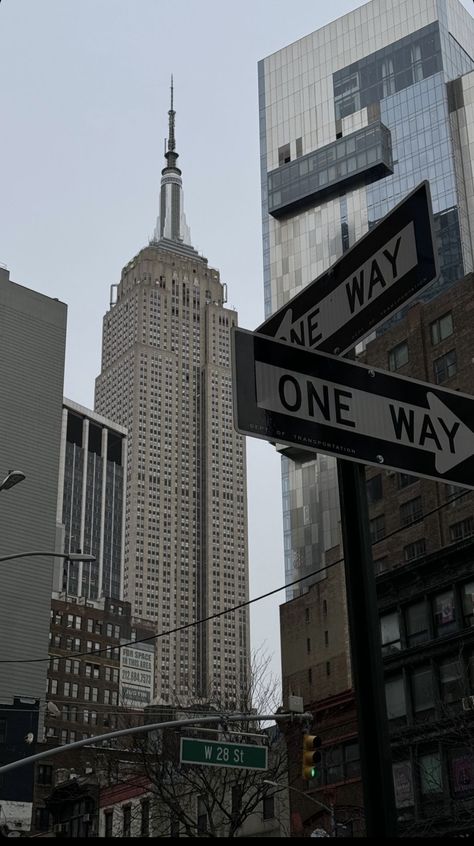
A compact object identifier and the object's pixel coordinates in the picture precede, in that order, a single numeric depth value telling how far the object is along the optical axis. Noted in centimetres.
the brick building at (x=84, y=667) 16662
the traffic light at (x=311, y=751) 2578
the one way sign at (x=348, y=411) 491
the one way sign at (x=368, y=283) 519
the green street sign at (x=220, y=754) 2533
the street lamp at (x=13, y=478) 2692
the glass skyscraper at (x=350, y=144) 14612
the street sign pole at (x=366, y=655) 410
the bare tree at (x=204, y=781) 4958
